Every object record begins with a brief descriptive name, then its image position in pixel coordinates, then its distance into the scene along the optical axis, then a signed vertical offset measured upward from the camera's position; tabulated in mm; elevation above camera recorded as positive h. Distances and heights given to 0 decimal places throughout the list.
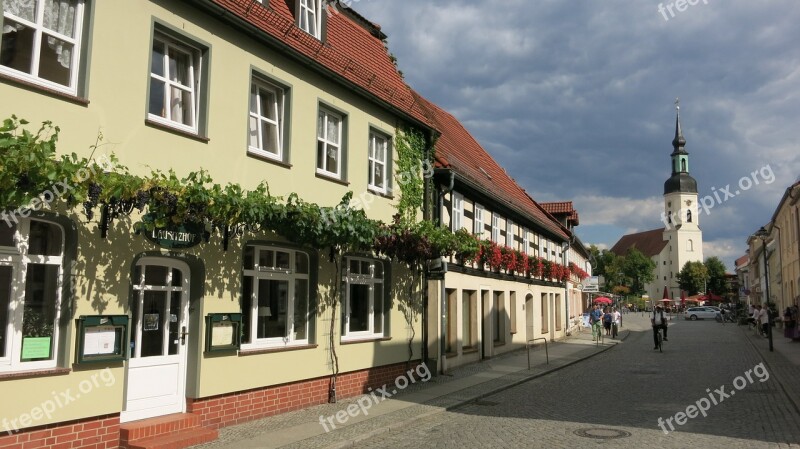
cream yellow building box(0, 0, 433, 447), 7645 +785
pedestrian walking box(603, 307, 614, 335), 33656 -869
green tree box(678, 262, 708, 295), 109681 +4272
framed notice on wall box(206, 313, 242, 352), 9742 -439
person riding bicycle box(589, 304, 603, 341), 29016 -763
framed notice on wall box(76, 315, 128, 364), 7910 -450
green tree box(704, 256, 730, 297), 110625 +4331
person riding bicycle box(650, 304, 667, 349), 25406 -655
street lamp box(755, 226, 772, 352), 31453 +3284
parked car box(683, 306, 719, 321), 65688 -1077
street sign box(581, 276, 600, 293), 36956 +1028
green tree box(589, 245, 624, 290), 106062 +5922
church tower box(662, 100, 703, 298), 119438 +15782
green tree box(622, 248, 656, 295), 111125 +5460
